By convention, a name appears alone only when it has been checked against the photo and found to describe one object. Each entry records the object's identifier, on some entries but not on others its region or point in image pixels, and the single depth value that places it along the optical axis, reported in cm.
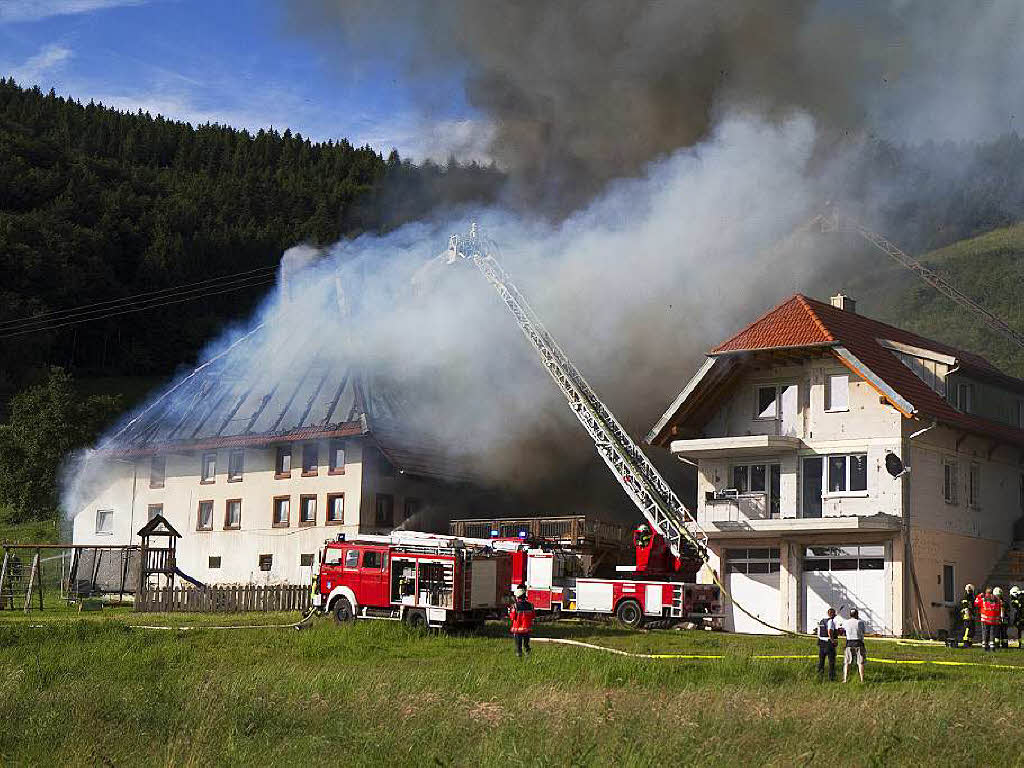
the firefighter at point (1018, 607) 4038
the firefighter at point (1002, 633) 3897
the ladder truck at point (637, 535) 4494
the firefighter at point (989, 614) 3747
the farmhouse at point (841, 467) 4591
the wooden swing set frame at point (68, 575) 5584
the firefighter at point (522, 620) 3369
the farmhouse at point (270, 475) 6156
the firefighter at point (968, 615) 3950
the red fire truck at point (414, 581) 4062
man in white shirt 2984
